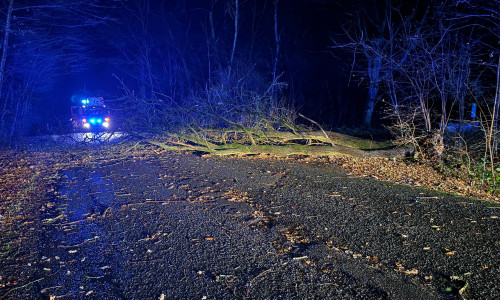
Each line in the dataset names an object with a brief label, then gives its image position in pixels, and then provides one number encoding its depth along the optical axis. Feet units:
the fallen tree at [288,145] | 33.96
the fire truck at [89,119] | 77.09
